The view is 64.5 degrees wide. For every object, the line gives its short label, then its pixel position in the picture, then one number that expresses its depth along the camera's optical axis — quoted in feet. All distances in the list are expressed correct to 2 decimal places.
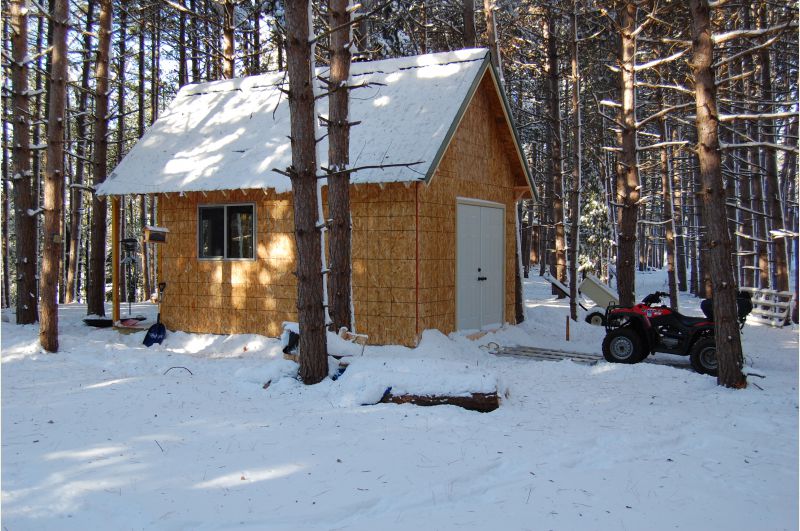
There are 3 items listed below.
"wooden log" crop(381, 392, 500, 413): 22.79
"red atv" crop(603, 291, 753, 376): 32.53
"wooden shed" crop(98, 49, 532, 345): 36.37
